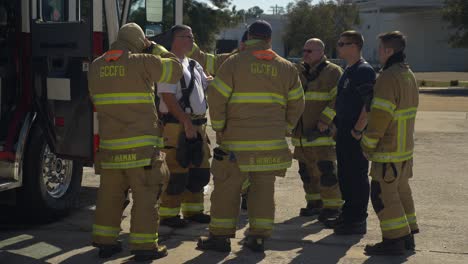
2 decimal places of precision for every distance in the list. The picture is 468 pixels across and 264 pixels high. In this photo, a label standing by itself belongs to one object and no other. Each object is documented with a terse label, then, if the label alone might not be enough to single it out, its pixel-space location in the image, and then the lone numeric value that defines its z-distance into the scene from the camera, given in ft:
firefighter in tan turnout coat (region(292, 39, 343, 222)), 46.65
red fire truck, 42.63
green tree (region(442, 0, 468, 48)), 226.73
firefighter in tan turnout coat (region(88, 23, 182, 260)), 36.11
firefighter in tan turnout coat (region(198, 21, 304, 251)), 37.88
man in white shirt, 43.09
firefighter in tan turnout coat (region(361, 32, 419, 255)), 37.96
